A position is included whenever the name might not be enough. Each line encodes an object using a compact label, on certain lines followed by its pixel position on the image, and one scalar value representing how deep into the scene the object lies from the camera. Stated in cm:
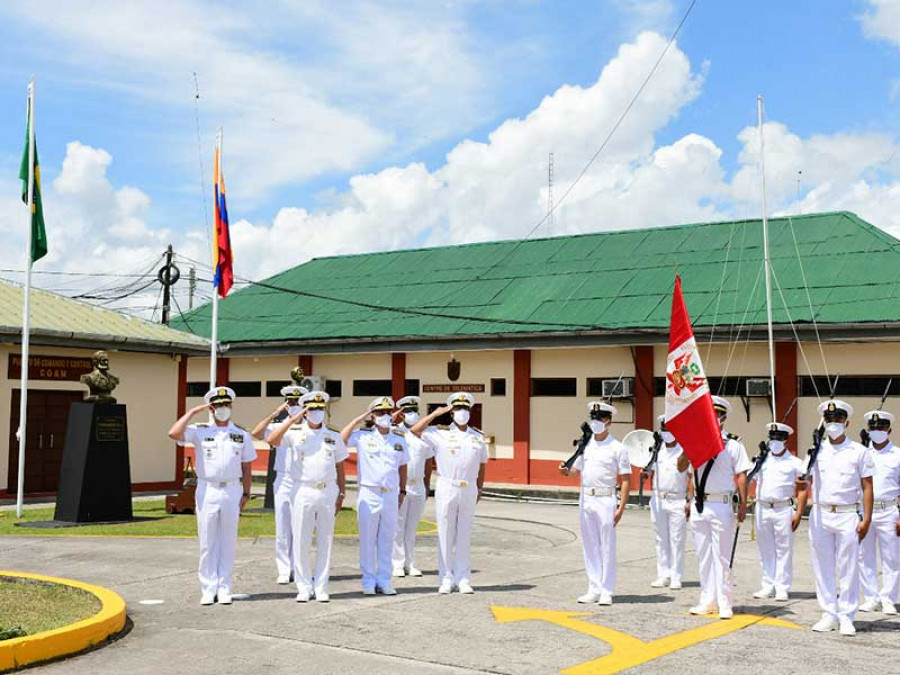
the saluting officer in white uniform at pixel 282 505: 1032
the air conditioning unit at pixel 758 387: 2341
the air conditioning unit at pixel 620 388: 2559
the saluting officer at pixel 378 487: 1039
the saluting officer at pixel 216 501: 966
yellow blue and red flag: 1922
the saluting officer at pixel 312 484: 986
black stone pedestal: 1627
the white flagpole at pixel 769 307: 2094
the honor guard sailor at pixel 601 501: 998
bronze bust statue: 1688
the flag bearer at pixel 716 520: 939
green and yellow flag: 1773
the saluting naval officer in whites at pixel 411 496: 1172
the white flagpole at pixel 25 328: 1745
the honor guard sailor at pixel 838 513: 892
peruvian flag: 942
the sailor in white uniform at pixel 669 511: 1139
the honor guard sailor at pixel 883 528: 996
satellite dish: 1617
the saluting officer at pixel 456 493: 1044
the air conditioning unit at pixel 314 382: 3055
